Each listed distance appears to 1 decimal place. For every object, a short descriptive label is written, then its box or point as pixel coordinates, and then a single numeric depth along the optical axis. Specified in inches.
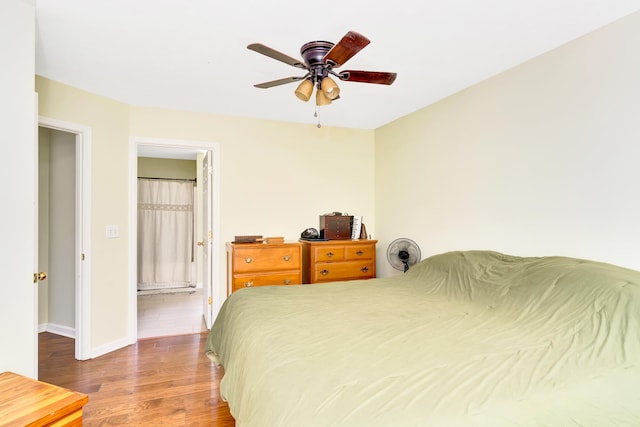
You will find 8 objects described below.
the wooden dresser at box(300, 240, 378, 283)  138.2
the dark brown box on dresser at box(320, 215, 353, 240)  145.0
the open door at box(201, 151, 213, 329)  140.3
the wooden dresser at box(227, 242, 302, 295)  125.7
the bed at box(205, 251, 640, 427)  38.4
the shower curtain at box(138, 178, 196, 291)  217.8
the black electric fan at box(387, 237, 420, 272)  127.4
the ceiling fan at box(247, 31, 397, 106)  67.7
